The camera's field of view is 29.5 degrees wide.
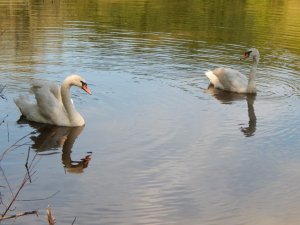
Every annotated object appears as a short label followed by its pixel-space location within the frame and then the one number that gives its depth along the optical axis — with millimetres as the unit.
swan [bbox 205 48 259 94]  17562
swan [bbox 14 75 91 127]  13586
